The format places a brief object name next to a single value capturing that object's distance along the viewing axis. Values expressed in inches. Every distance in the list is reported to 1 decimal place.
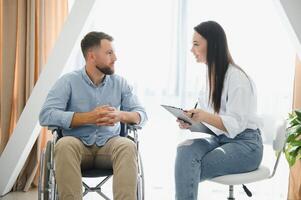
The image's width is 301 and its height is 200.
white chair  81.3
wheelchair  75.8
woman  81.4
